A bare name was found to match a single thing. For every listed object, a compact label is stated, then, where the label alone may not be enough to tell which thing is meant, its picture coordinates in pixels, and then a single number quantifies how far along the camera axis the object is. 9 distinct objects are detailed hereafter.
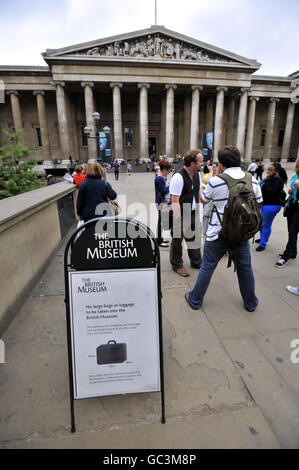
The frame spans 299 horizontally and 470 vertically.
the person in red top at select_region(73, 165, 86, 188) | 8.03
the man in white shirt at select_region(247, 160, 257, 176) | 18.30
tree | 7.37
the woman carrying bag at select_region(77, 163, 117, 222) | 3.95
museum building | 31.80
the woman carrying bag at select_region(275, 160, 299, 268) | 4.72
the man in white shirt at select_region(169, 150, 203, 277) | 3.89
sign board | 1.82
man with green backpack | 2.74
